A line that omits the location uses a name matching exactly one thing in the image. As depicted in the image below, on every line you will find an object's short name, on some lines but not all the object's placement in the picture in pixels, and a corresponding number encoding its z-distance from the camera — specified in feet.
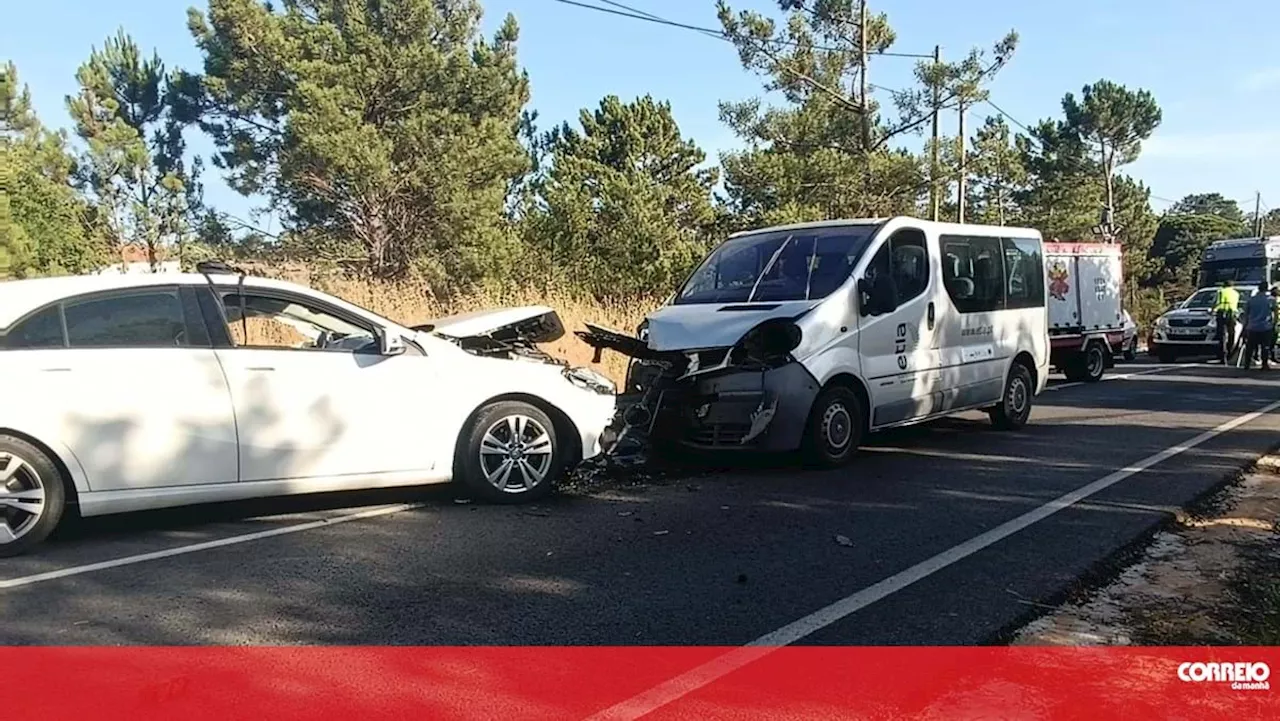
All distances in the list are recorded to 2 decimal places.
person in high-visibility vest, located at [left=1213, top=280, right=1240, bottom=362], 67.46
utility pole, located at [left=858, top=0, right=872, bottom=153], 83.30
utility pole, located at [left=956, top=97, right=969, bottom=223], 81.51
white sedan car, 19.02
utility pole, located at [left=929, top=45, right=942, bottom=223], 81.05
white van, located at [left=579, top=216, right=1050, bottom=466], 26.50
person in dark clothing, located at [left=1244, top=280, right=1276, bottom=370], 59.77
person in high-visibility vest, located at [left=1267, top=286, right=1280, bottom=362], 60.64
